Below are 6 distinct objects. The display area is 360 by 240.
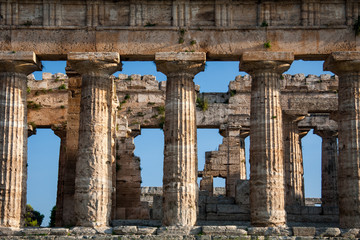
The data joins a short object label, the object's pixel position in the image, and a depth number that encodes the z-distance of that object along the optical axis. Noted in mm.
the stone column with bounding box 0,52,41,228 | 32219
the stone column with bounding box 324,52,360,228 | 32188
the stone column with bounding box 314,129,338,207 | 44656
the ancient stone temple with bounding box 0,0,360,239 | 32000
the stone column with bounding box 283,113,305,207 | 42156
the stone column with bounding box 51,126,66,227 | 37906
